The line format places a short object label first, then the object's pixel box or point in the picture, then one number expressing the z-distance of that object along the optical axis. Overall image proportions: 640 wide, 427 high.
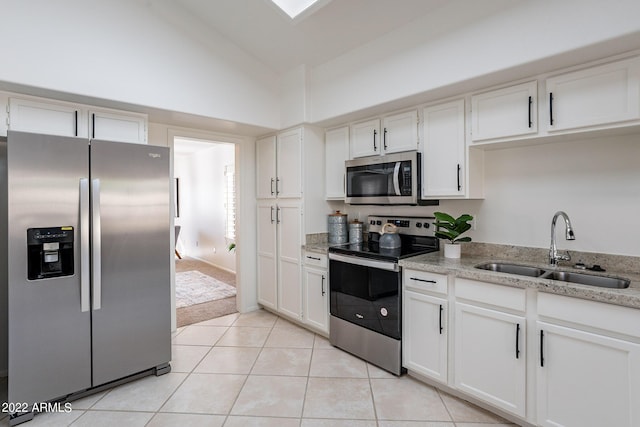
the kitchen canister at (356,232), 3.29
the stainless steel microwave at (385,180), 2.63
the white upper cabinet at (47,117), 2.16
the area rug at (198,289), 4.47
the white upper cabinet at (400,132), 2.68
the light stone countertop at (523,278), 1.54
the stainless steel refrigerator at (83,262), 1.97
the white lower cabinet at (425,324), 2.21
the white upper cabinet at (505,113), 2.04
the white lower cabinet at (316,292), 3.11
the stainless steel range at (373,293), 2.47
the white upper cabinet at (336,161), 3.26
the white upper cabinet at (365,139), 2.94
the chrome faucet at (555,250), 2.07
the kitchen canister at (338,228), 3.35
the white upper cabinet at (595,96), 1.71
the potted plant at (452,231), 2.39
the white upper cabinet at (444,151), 2.41
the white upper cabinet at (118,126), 2.46
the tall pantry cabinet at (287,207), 3.34
